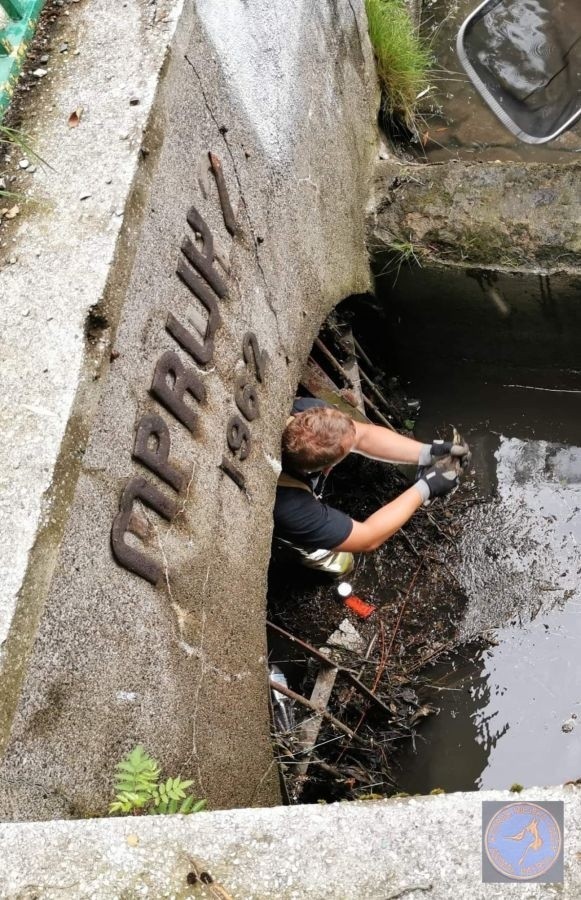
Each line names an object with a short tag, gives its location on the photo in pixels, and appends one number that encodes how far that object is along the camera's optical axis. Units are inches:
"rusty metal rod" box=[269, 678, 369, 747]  109.7
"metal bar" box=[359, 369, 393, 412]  143.5
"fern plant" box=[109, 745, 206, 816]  61.8
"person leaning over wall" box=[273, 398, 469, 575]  109.7
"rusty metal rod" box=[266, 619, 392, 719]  113.5
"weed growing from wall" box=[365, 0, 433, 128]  145.6
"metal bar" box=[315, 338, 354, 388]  135.8
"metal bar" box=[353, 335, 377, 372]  147.4
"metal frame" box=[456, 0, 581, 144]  151.9
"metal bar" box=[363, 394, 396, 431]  139.5
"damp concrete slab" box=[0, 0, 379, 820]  62.2
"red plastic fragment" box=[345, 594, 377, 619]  134.4
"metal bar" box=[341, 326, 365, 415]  138.4
